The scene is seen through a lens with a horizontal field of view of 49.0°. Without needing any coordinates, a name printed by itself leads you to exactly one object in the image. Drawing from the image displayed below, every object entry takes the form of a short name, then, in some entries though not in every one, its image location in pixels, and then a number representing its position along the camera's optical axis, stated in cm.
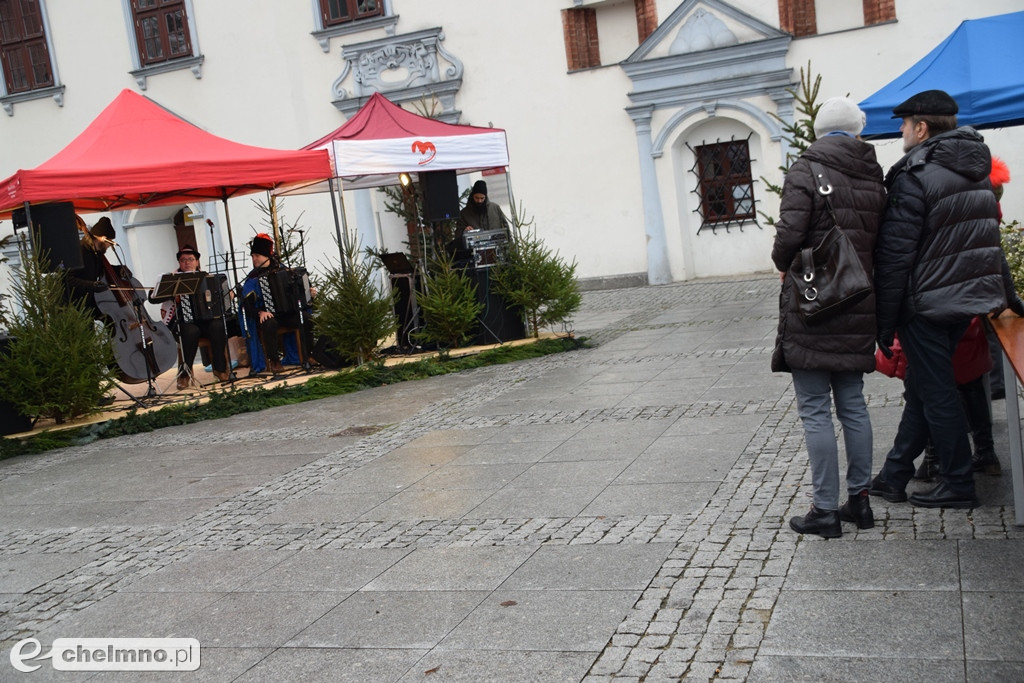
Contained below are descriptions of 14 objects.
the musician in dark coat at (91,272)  1054
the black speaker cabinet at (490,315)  1280
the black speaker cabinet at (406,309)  1288
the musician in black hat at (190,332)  1169
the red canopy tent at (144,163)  997
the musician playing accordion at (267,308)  1201
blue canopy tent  799
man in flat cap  485
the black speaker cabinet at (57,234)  1015
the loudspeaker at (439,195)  1291
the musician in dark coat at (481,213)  1327
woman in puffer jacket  470
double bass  1090
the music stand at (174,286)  1113
